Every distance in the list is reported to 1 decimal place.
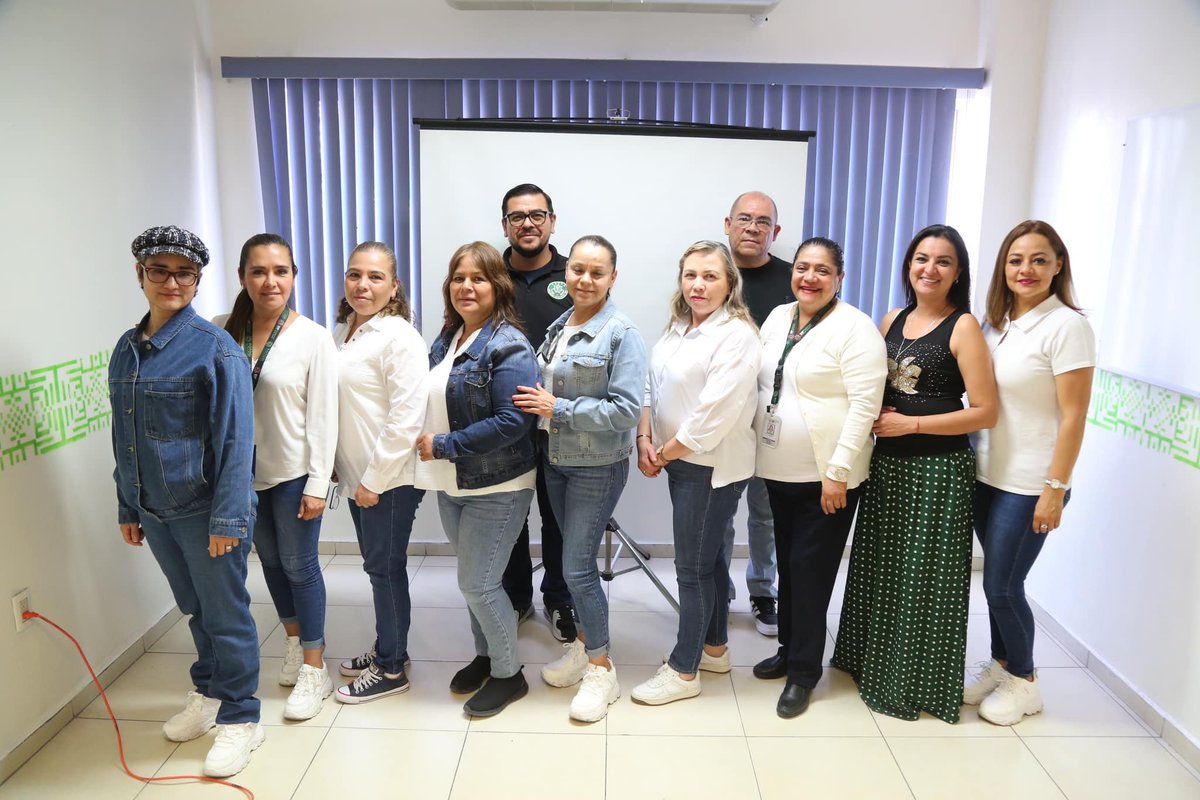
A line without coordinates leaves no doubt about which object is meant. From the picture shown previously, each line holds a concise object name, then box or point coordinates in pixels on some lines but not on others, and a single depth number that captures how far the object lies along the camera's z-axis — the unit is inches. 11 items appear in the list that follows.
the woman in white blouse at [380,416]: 94.3
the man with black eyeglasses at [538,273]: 113.1
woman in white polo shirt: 91.1
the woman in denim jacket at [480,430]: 91.7
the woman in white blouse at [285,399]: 92.9
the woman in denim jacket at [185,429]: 83.3
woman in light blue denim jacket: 91.5
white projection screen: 134.0
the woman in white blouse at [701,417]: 92.7
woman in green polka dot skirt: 93.4
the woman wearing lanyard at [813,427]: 92.7
